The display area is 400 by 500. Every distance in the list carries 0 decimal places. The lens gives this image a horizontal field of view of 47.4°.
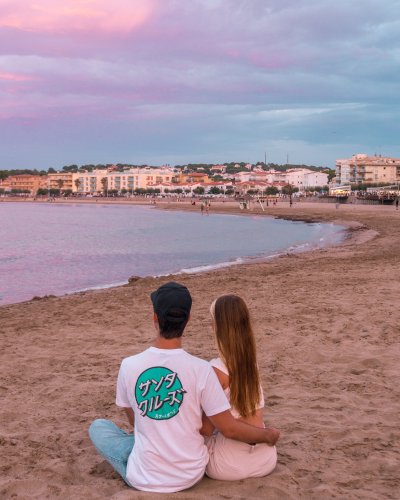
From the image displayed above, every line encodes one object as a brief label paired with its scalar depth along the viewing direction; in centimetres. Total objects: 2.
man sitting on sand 240
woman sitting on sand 258
